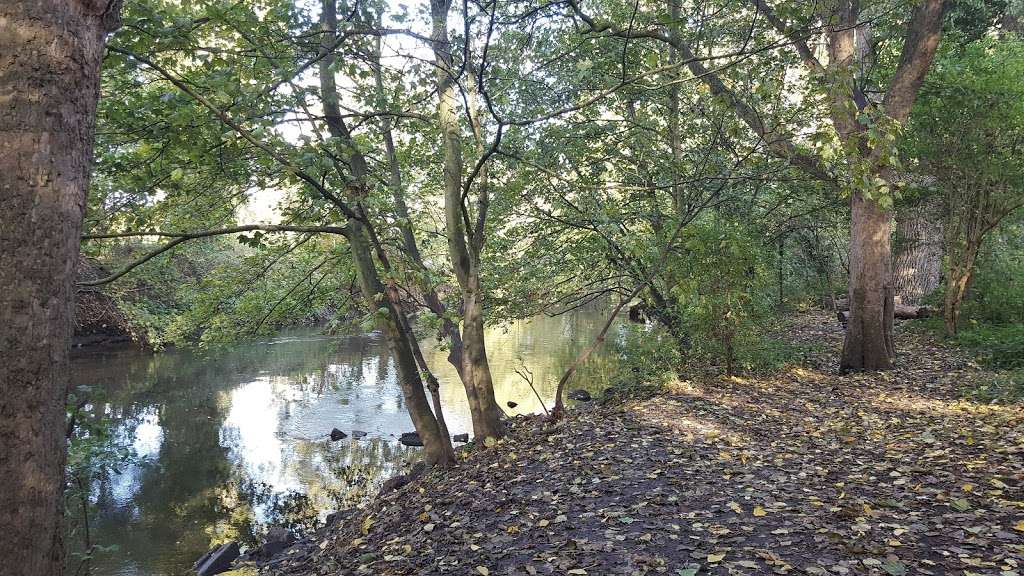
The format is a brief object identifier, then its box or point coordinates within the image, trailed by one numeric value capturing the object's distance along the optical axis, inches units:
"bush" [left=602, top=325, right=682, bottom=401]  361.8
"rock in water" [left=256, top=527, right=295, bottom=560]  274.2
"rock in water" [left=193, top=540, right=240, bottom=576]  264.4
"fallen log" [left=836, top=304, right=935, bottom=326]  492.4
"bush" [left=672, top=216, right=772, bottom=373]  324.8
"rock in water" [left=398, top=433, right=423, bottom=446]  442.6
